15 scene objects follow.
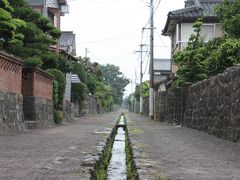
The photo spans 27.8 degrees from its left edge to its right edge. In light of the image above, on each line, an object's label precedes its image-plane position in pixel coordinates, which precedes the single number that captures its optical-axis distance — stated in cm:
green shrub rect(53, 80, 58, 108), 2617
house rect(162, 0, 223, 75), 3622
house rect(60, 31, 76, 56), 5728
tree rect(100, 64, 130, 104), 12625
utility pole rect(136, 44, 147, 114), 7010
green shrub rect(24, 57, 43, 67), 2067
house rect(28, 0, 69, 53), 3428
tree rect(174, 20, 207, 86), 2416
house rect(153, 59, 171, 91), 6669
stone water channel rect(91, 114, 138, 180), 812
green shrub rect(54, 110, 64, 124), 2556
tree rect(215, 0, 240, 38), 2240
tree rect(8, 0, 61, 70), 2127
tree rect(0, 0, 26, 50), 1495
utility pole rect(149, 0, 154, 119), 3976
